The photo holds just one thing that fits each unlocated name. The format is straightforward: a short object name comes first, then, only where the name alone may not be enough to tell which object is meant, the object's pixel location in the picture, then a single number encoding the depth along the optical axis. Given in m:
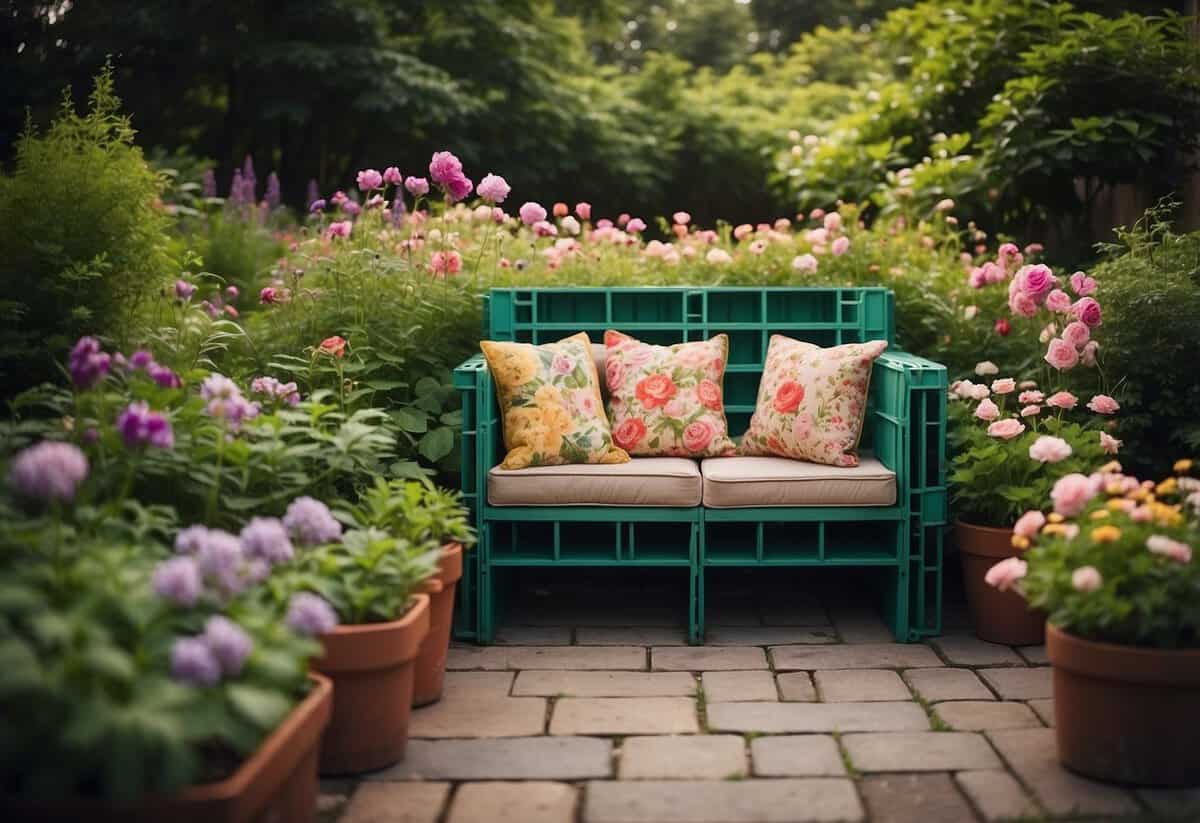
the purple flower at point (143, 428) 2.25
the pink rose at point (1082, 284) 3.90
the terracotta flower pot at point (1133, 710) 2.46
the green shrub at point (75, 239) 3.56
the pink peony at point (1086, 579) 2.43
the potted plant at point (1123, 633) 2.46
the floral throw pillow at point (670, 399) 4.01
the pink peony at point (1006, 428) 3.64
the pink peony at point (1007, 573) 2.67
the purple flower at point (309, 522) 2.58
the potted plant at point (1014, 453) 3.65
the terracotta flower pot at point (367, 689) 2.60
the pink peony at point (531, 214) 4.33
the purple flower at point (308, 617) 2.21
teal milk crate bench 3.71
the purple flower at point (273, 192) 6.18
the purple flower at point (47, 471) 2.05
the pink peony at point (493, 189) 4.16
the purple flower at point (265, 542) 2.31
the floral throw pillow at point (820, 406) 3.82
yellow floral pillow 3.81
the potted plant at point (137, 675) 1.76
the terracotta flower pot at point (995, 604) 3.68
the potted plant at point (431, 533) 3.06
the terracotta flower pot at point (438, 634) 3.13
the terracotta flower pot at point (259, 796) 1.80
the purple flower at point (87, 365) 2.37
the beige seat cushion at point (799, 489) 3.70
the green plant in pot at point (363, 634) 2.60
